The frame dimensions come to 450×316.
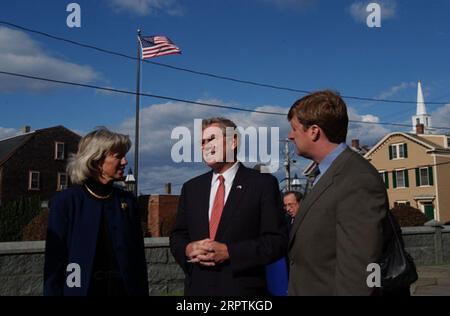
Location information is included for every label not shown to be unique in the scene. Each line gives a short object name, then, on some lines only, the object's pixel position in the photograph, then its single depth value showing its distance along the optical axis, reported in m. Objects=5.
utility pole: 44.59
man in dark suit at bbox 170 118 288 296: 3.32
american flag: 19.48
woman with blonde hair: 3.45
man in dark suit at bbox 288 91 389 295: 2.35
